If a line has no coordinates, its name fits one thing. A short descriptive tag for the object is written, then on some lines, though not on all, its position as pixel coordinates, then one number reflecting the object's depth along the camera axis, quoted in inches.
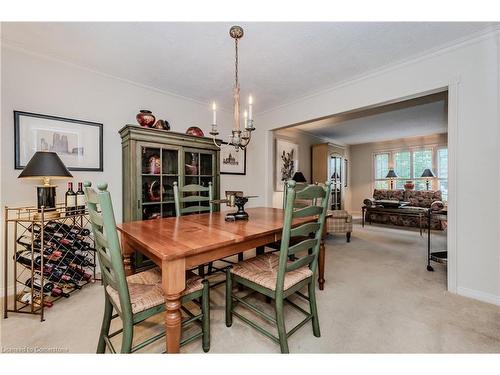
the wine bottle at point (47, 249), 72.1
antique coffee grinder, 72.3
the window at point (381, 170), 277.6
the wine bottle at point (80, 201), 81.2
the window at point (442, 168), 236.7
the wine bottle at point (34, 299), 69.9
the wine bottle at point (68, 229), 76.6
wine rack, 68.8
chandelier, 67.3
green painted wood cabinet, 95.0
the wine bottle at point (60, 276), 73.3
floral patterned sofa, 197.8
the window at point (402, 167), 261.3
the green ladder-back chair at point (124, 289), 38.7
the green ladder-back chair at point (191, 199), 85.3
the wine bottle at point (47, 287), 72.0
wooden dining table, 42.2
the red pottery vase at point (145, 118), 100.1
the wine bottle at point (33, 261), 69.1
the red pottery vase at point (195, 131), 116.9
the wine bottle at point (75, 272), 77.2
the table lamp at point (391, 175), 260.8
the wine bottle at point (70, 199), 78.4
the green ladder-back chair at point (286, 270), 48.5
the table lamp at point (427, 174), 234.2
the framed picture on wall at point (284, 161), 194.7
